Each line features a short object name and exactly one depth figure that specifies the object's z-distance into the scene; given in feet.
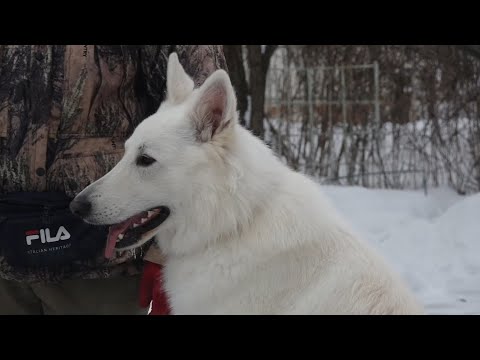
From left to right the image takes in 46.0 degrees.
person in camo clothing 7.98
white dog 7.27
